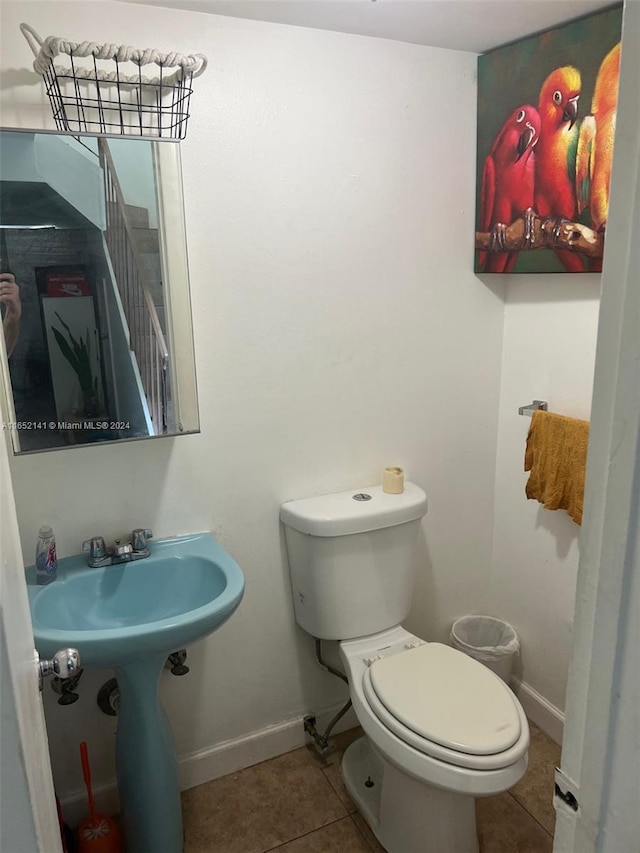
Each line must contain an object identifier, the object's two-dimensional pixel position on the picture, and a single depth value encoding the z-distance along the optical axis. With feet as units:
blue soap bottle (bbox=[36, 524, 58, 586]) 4.92
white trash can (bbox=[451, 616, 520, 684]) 6.89
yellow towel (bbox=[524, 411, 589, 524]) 5.75
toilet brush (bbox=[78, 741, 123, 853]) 5.21
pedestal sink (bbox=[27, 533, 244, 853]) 4.79
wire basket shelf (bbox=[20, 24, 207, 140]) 4.29
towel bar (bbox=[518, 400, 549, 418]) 6.37
